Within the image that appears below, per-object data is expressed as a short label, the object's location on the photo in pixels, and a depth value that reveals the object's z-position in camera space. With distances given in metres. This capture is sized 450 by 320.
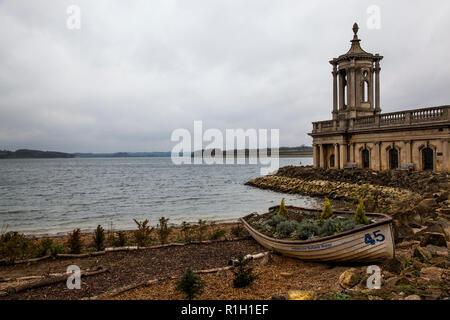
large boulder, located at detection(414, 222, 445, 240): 9.37
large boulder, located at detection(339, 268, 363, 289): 6.60
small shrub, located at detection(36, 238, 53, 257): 11.04
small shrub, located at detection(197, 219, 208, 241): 13.02
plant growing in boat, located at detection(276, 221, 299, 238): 10.45
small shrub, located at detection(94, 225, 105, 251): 11.76
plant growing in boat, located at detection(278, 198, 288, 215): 12.88
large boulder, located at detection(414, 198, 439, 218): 12.34
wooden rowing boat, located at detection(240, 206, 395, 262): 7.64
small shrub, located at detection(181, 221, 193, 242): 12.68
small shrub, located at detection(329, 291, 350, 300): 5.84
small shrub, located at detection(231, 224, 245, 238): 13.59
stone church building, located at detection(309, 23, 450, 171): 22.67
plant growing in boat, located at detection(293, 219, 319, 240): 9.50
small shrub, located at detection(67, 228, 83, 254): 11.37
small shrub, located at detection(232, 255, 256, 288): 7.50
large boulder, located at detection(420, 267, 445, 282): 6.20
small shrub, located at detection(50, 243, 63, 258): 10.98
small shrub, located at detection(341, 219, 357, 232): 8.76
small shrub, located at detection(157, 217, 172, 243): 12.86
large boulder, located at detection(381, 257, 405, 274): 7.13
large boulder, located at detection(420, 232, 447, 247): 8.56
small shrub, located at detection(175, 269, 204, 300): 6.61
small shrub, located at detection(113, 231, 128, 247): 12.17
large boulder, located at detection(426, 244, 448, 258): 7.70
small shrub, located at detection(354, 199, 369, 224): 8.99
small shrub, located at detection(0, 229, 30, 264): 10.26
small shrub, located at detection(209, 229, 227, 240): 13.14
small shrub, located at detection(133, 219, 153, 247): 11.99
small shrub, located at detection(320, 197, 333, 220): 10.79
